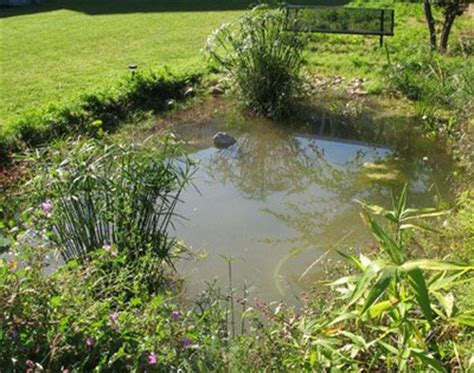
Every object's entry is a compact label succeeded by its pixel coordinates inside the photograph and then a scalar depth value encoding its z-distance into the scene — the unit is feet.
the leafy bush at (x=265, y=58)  25.86
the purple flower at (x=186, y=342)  10.06
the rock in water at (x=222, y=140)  24.49
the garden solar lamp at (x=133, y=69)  28.42
